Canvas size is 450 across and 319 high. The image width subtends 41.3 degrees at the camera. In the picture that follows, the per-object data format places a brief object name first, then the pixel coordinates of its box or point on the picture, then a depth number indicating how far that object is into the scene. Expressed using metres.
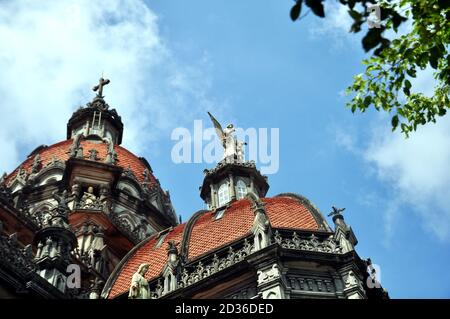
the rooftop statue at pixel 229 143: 32.88
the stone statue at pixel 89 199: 33.66
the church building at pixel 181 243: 17.59
